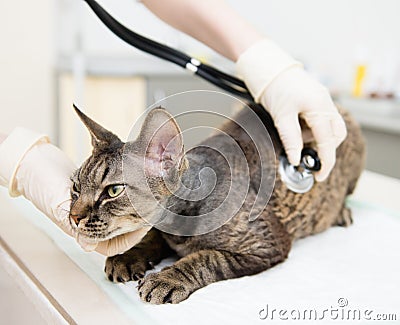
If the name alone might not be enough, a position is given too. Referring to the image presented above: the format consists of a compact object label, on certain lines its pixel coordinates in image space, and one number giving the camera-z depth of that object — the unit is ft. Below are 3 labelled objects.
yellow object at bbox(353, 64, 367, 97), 8.73
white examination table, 2.61
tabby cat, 2.53
